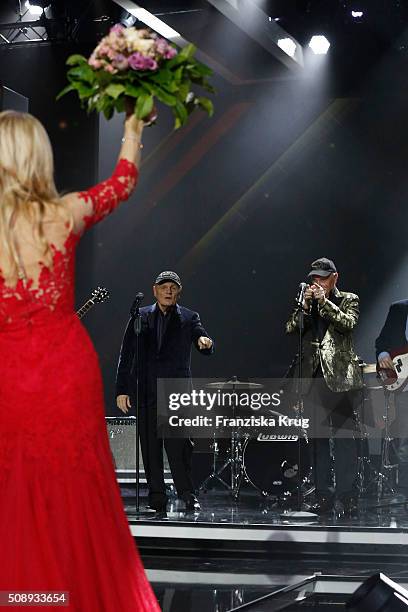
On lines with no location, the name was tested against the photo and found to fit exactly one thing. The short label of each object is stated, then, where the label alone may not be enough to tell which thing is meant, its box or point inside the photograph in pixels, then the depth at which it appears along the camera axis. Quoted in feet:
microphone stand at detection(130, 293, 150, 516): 46.98
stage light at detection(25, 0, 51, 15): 59.52
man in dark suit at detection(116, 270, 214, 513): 48.80
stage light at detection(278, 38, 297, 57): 62.23
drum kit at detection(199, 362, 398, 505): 54.34
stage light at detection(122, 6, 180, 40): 55.21
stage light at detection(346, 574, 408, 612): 25.91
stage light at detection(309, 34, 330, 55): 62.95
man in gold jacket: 46.24
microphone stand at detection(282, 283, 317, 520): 46.21
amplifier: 61.05
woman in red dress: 18.98
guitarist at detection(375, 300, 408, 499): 51.34
